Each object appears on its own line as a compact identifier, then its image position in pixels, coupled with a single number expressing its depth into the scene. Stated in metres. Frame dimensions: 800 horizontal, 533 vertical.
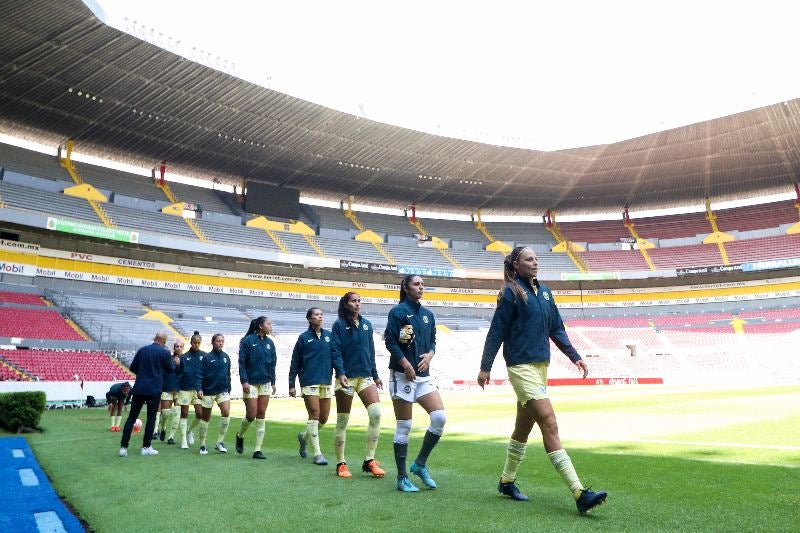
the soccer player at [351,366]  6.59
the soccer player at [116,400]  13.29
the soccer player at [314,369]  7.56
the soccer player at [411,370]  5.51
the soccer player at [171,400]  10.52
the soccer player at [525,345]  4.66
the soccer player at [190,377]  10.50
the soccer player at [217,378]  9.55
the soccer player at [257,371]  8.63
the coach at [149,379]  8.95
